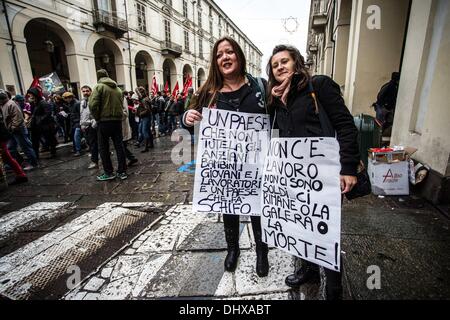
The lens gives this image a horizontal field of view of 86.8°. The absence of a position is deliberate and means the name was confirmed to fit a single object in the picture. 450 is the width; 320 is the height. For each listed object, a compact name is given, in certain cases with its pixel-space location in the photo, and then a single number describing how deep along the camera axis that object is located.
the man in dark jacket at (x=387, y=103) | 4.63
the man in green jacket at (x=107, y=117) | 4.49
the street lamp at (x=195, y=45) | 29.57
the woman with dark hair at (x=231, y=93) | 1.93
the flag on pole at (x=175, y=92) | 9.44
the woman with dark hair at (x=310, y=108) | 1.50
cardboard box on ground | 3.54
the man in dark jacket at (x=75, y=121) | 7.14
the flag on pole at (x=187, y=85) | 8.91
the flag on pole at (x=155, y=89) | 10.86
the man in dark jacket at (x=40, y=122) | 6.71
